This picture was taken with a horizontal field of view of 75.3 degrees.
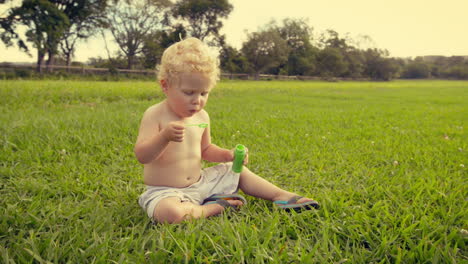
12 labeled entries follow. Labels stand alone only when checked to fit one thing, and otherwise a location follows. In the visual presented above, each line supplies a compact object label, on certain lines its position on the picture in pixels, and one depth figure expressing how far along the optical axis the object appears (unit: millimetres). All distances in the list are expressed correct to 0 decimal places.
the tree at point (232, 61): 42125
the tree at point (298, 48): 51469
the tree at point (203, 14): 40125
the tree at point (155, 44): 37719
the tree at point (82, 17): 27625
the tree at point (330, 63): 54781
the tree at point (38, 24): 22219
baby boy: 1726
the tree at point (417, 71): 81250
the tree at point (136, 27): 38250
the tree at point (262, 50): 44156
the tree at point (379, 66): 62594
